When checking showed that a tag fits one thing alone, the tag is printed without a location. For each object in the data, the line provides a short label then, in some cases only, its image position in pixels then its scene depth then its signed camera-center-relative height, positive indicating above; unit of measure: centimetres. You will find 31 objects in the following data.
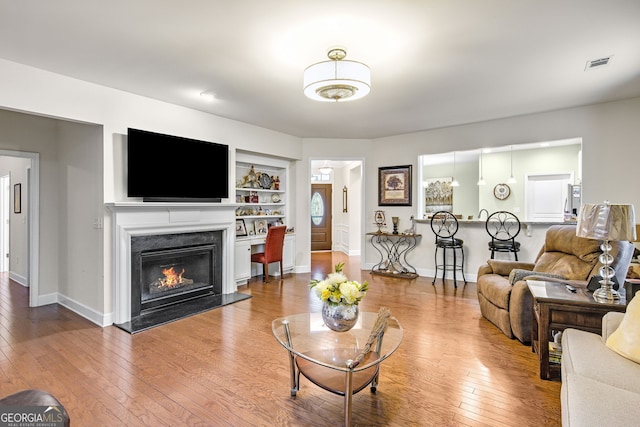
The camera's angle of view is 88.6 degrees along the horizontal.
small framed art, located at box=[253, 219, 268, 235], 595 -32
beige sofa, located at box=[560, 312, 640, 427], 126 -78
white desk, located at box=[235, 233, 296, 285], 537 -83
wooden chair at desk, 534 -67
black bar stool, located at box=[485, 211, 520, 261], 495 -39
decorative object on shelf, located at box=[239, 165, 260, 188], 577 +51
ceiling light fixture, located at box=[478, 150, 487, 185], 743 +82
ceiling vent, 300 +138
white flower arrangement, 212 -54
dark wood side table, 225 -73
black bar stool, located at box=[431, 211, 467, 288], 529 -50
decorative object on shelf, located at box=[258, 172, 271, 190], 604 +53
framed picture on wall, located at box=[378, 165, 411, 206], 613 +45
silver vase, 216 -71
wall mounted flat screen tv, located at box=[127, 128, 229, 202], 372 +51
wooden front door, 991 -22
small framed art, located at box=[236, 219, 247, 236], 553 -33
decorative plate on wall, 763 +43
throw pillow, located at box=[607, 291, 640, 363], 167 -67
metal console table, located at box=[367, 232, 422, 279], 602 -83
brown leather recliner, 295 -65
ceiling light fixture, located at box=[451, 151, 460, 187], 752 +100
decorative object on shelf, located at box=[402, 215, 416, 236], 605 -37
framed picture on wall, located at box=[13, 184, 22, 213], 519 +17
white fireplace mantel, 359 -20
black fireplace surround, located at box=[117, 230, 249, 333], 376 -90
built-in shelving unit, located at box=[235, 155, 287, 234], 572 +30
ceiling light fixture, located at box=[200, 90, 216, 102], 382 +136
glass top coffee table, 184 -90
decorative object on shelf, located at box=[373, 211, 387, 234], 638 -20
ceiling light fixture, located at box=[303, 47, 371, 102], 261 +106
